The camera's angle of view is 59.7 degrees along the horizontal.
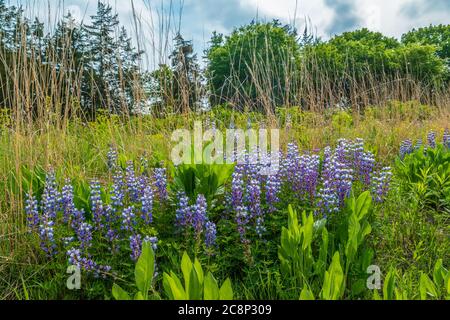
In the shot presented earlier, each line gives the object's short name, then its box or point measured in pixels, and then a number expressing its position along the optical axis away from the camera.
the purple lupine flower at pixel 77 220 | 2.09
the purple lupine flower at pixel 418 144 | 4.44
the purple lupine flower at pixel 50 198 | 2.15
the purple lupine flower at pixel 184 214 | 2.05
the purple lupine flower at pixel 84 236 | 1.96
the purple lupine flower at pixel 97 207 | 2.08
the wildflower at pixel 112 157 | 3.20
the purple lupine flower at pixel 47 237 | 2.00
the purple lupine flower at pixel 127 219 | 2.01
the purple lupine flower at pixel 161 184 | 2.37
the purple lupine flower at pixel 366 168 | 2.71
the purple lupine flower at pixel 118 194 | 2.17
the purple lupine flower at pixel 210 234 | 1.99
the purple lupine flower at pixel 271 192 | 2.26
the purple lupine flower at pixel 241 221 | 2.03
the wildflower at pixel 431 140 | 4.38
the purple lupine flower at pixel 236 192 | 2.18
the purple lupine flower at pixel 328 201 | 2.20
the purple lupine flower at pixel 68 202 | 2.14
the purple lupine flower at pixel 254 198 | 2.15
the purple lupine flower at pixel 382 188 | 2.47
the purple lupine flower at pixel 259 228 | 2.11
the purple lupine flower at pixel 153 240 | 1.85
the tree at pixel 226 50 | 19.44
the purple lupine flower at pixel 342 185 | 2.32
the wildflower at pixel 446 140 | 4.54
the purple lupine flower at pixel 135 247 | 1.83
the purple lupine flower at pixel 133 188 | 2.36
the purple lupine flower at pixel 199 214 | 1.98
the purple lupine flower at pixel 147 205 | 2.07
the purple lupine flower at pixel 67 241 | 1.97
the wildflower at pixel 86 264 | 1.84
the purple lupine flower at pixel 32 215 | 2.17
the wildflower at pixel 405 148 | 4.21
